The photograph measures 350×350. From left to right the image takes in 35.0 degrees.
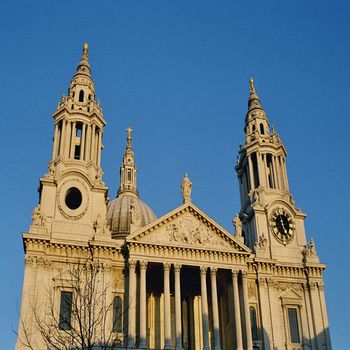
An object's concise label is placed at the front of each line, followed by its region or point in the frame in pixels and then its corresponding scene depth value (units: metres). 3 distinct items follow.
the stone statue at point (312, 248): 50.30
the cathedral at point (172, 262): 41.78
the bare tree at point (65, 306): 38.91
